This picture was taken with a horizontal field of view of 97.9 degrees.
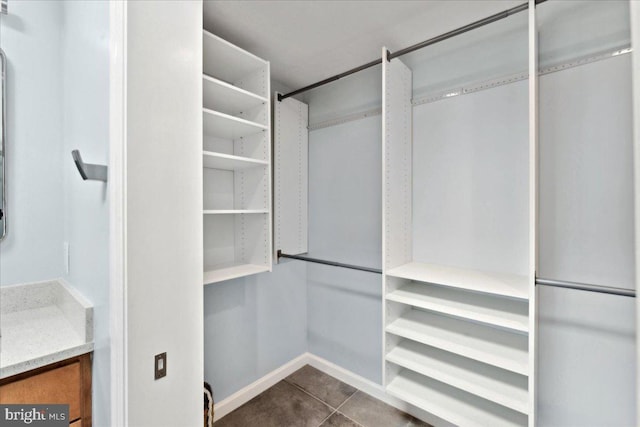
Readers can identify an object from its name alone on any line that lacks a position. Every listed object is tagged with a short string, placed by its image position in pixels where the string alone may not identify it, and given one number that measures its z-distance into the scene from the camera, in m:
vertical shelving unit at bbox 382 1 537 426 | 1.31
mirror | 1.32
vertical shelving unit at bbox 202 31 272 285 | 1.65
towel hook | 0.90
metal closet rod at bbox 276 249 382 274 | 1.65
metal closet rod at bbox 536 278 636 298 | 0.98
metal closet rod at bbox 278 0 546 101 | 1.20
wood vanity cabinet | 0.98
